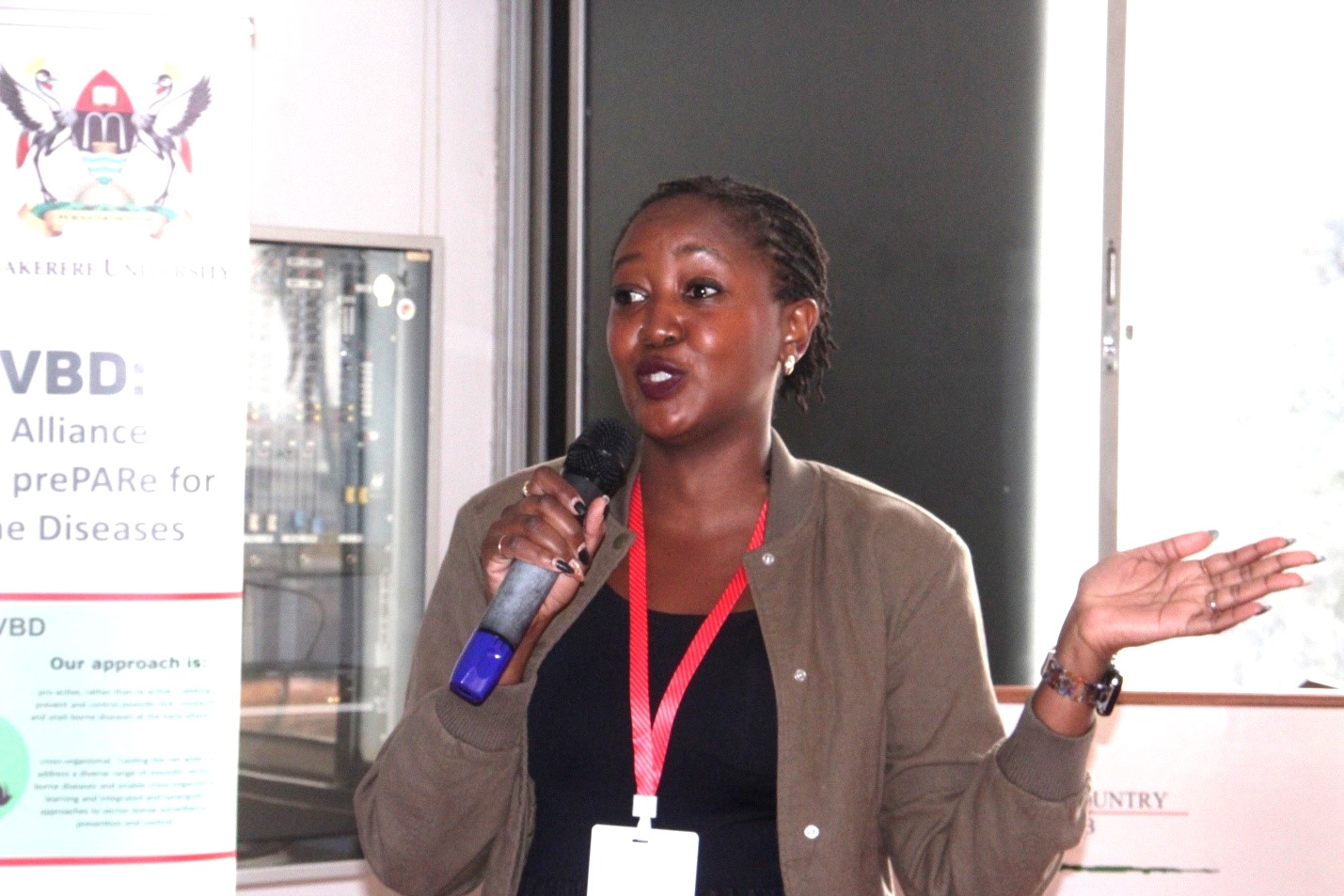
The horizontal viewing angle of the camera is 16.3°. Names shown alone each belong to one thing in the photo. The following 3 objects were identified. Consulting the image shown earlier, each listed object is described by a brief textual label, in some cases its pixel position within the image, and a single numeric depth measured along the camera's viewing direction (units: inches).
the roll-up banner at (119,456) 142.9
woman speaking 140.2
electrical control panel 205.6
